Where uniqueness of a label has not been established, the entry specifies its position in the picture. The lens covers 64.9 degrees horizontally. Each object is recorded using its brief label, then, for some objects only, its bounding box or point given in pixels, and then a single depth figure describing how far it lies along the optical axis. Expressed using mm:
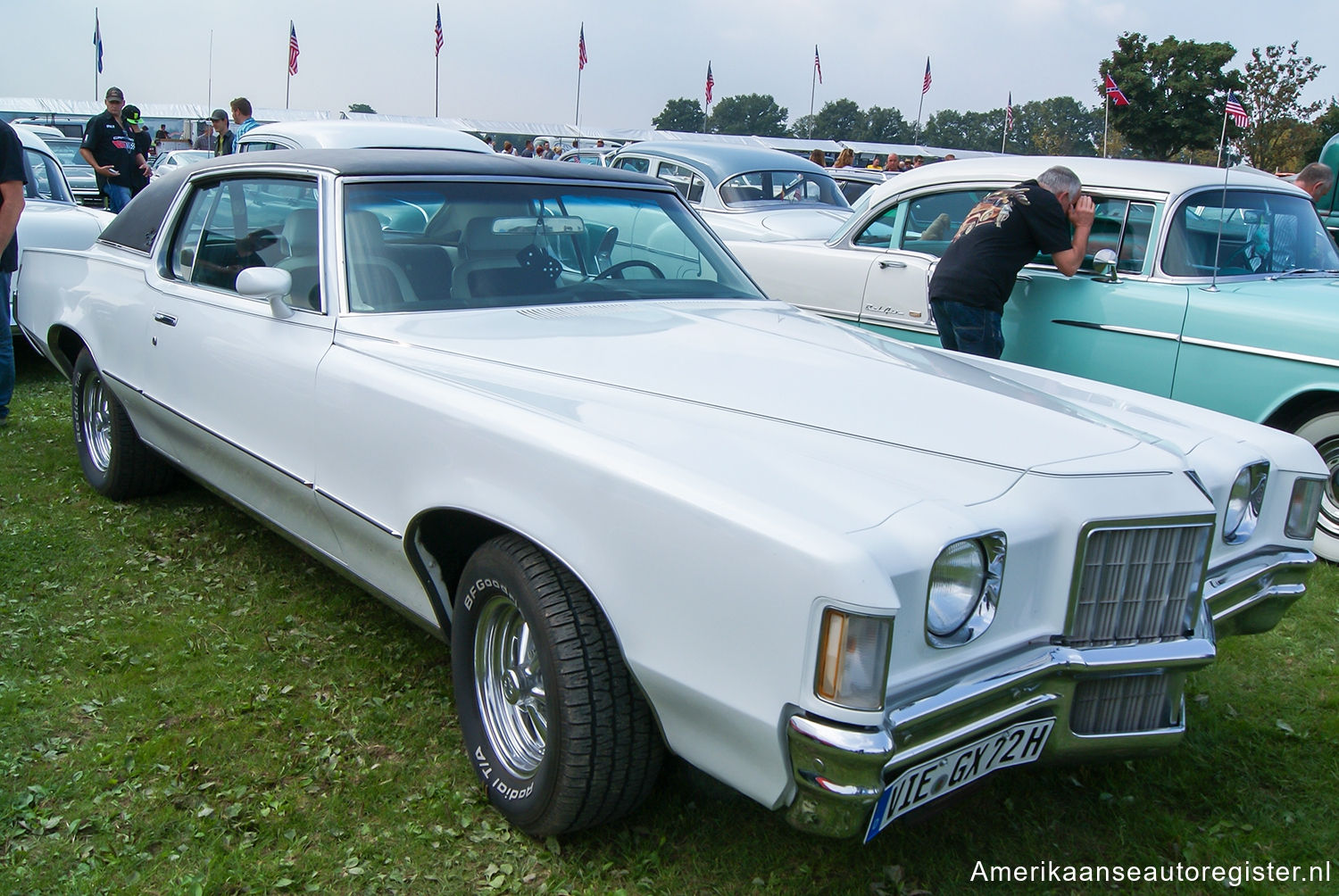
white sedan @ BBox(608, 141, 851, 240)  8734
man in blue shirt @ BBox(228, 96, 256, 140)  10633
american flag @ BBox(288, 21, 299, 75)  38781
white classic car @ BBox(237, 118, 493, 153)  8469
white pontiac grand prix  1821
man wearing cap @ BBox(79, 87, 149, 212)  9922
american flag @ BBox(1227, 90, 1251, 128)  7020
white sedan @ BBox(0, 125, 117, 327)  6402
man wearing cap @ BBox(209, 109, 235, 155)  10414
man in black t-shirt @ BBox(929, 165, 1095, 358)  4988
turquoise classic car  4488
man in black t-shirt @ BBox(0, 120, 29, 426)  5141
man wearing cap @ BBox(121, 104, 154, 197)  10309
